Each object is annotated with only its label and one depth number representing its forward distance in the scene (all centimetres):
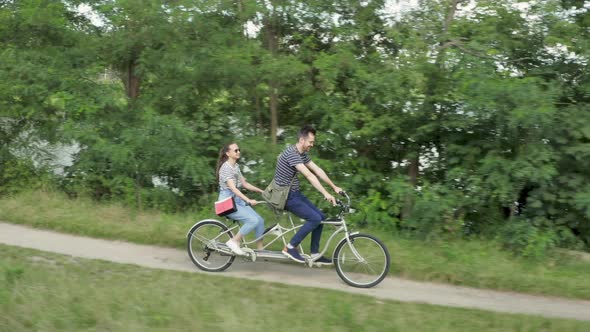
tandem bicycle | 750
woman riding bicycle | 789
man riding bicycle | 760
